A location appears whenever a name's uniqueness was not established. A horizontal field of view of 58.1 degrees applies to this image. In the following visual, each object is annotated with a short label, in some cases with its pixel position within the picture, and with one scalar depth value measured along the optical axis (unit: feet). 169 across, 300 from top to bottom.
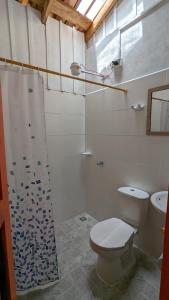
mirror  4.57
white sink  3.82
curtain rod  3.22
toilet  4.12
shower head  4.76
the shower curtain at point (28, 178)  3.62
